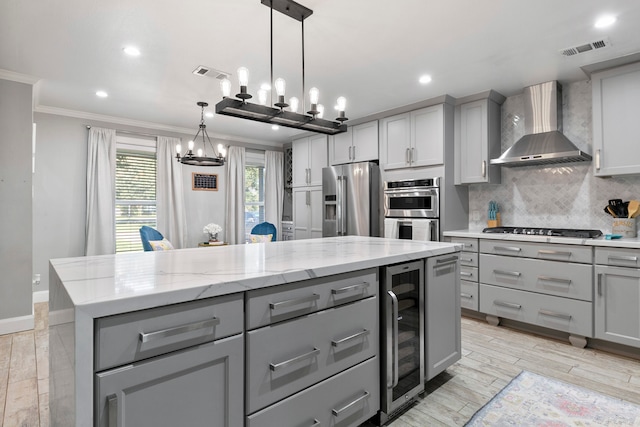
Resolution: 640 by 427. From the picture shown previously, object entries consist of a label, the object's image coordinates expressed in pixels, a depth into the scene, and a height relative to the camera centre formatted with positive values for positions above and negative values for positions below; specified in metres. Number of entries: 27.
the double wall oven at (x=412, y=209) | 3.96 +0.08
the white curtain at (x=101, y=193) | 4.57 +0.36
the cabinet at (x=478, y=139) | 3.80 +0.88
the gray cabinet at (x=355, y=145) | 4.71 +1.05
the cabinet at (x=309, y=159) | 5.52 +0.97
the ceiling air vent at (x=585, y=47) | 2.63 +1.34
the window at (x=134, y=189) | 4.95 +0.43
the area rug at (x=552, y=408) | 1.87 -1.16
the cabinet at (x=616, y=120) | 2.88 +0.81
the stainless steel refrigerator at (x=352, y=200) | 4.54 +0.22
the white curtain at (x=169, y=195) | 5.16 +0.35
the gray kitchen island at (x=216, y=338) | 0.96 -0.43
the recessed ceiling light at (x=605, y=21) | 2.32 +1.34
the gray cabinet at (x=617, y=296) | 2.63 -0.67
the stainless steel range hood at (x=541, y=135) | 3.31 +0.82
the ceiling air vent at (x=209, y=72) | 3.17 +1.40
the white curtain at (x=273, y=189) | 6.44 +0.53
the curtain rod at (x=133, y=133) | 4.90 +1.27
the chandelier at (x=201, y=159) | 3.99 +0.70
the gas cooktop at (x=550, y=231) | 3.13 -0.19
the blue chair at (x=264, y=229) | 5.39 -0.20
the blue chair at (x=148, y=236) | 3.90 -0.22
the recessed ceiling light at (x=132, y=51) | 2.77 +1.40
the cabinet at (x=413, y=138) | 3.98 +0.96
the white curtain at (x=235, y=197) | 5.84 +0.35
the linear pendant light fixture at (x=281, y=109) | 2.02 +0.69
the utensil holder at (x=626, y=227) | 3.04 -0.13
